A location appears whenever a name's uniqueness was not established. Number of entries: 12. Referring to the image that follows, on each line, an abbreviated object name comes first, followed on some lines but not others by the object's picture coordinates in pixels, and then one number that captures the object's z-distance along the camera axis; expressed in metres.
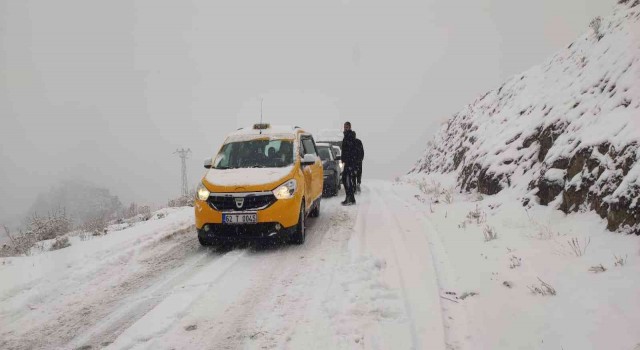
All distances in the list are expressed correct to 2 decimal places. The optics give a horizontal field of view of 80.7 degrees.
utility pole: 38.50
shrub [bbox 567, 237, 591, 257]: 4.21
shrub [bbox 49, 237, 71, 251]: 6.81
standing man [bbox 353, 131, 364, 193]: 11.17
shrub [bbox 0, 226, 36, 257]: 7.35
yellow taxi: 5.80
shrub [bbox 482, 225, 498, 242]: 5.57
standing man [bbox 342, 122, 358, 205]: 10.45
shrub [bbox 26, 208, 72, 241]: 8.52
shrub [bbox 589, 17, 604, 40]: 8.78
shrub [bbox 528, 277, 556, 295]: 3.65
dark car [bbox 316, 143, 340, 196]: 12.49
